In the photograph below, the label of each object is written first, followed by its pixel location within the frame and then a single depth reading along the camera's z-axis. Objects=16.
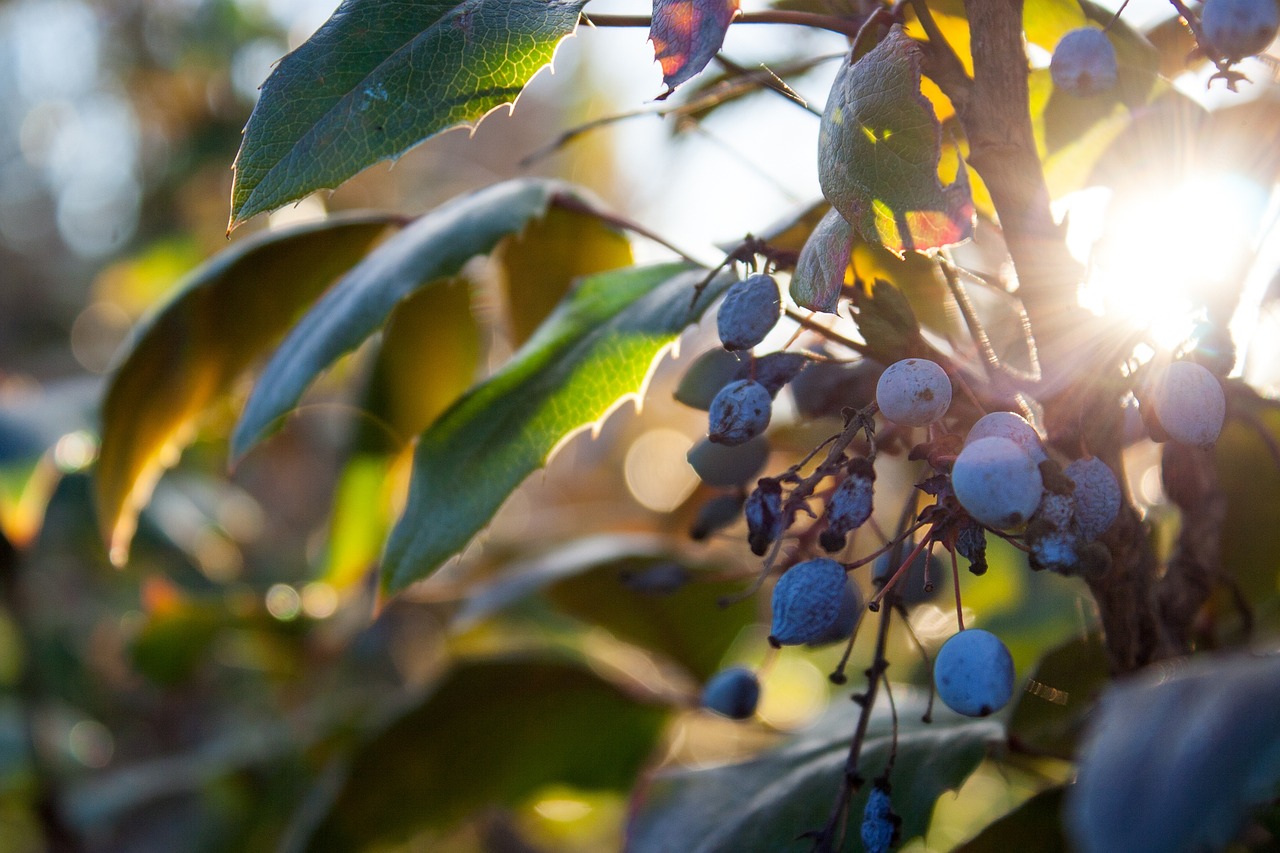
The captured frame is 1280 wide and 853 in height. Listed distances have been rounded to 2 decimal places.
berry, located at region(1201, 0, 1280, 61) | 0.20
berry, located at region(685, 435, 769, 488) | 0.25
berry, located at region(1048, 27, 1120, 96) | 0.22
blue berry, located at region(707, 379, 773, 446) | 0.21
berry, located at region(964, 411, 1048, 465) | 0.20
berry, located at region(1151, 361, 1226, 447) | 0.20
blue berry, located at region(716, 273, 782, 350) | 0.21
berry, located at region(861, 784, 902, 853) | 0.21
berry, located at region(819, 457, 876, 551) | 0.21
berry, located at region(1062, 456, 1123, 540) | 0.20
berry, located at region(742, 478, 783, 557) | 0.21
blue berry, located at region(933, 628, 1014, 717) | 0.20
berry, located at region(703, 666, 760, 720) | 0.26
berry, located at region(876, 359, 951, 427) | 0.20
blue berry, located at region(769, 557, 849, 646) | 0.21
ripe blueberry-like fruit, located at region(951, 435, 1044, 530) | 0.19
